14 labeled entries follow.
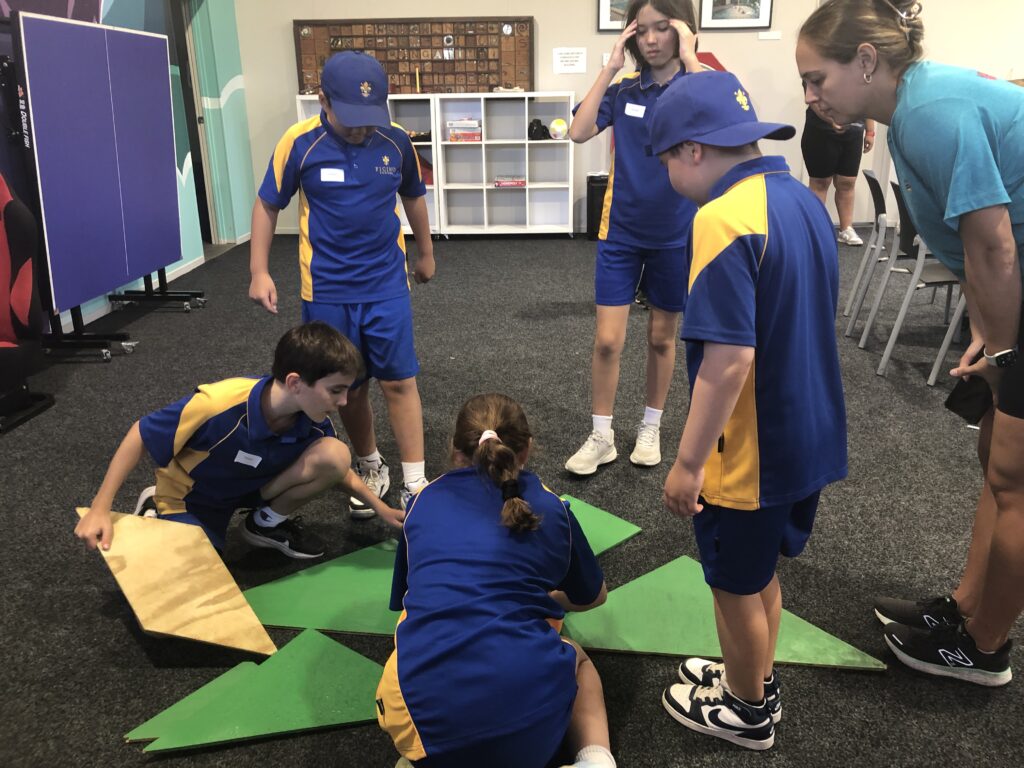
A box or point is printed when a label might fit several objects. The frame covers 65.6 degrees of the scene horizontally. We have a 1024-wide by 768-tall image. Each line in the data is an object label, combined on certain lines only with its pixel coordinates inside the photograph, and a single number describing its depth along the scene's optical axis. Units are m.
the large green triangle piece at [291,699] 1.49
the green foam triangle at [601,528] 2.16
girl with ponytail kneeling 1.21
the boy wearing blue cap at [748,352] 1.17
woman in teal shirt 1.28
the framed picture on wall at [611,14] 6.82
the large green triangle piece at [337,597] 1.84
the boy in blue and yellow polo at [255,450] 1.74
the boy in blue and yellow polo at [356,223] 2.06
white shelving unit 6.95
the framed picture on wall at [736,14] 6.84
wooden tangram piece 1.71
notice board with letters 6.81
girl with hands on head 2.30
